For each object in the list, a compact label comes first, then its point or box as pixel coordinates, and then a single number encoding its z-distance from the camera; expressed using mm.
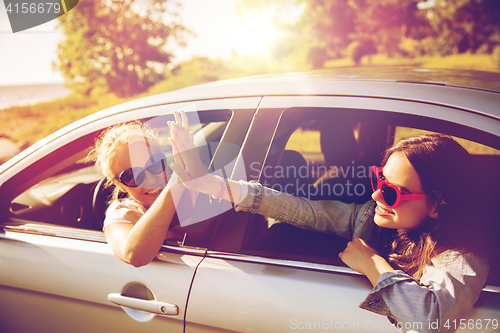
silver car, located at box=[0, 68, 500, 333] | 1095
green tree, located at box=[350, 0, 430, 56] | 26828
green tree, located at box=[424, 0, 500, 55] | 19706
